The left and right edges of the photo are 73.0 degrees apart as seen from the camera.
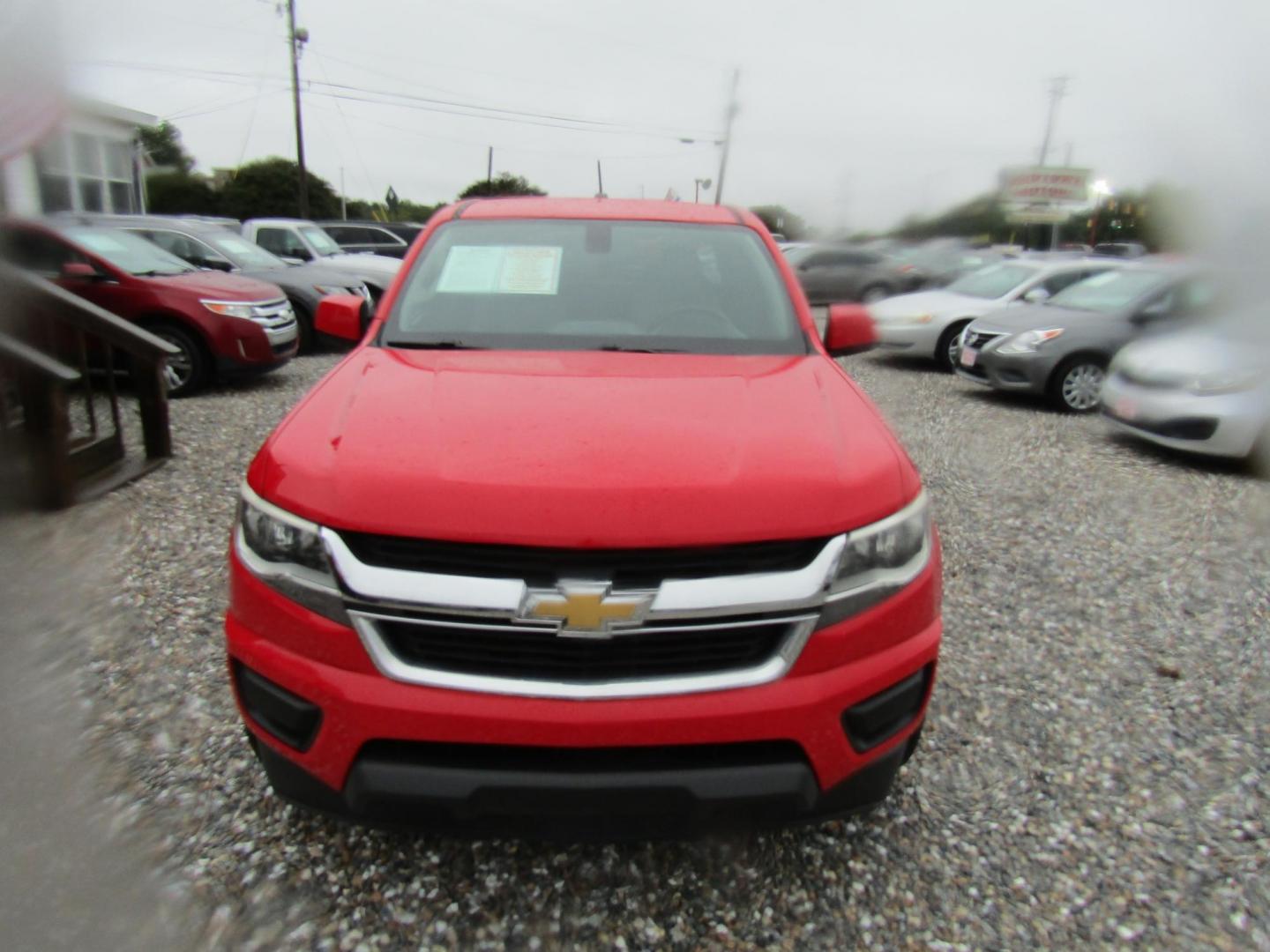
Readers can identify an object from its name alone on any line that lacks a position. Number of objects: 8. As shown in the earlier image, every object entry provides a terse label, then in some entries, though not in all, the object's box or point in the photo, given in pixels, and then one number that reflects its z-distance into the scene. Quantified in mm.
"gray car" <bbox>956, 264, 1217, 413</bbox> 7398
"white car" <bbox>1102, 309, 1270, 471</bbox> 4887
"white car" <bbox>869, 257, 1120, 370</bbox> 10398
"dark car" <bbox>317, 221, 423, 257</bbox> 17547
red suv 7488
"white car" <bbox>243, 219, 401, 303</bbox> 12406
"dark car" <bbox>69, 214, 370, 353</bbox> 9516
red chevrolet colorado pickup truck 1696
